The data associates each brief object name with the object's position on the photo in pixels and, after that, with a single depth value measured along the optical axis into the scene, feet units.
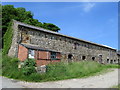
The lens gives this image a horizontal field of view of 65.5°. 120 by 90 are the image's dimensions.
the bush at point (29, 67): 30.76
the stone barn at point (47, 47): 40.06
